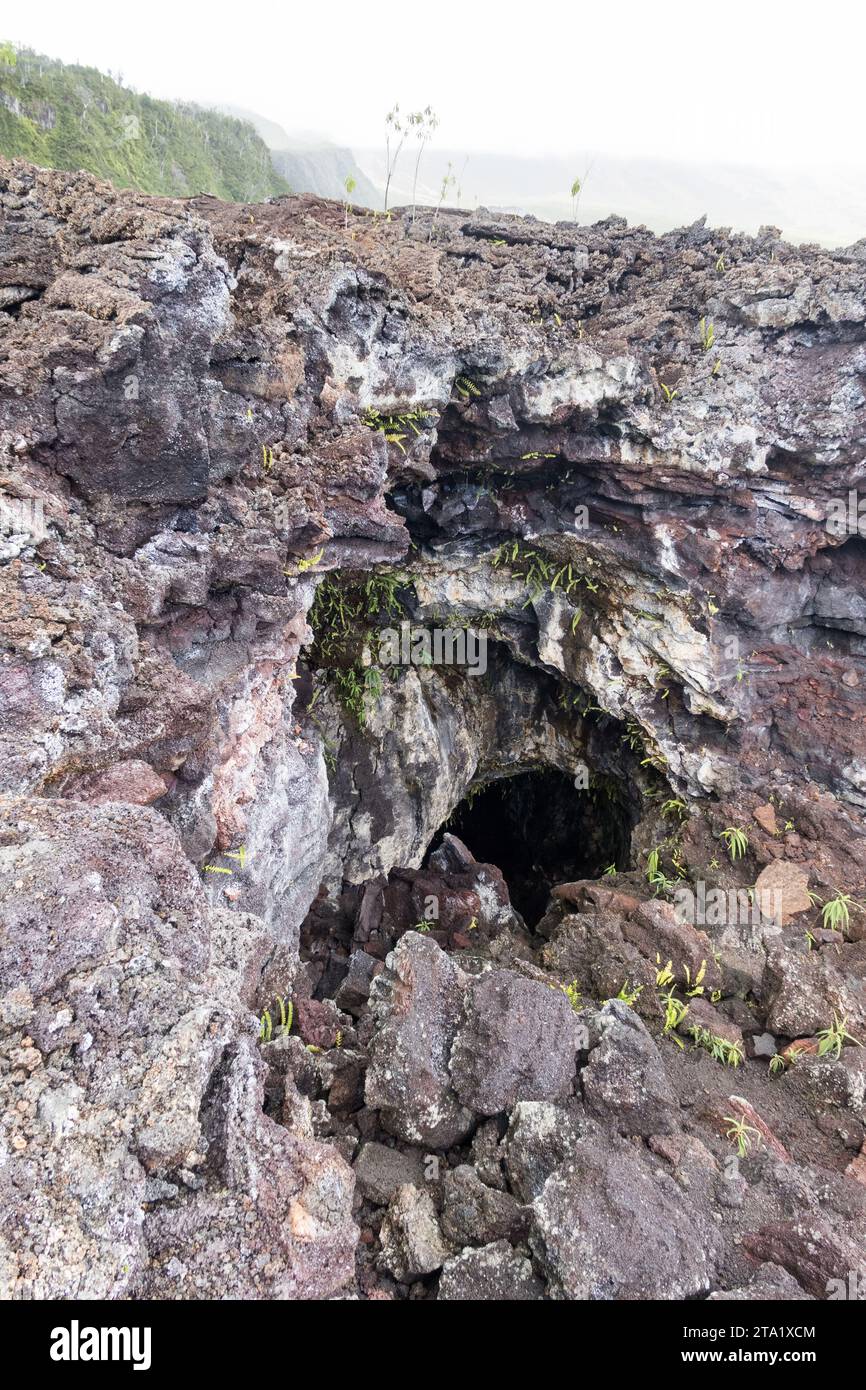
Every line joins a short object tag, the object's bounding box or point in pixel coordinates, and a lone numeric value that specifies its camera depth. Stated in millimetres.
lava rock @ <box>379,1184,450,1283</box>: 3482
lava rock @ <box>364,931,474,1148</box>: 4281
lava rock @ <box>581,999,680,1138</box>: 4344
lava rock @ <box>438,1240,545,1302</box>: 3281
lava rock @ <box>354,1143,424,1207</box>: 3895
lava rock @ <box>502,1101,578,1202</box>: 3846
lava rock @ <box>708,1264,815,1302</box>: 3332
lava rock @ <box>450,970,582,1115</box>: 4355
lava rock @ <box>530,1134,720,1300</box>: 3248
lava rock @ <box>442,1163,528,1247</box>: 3643
